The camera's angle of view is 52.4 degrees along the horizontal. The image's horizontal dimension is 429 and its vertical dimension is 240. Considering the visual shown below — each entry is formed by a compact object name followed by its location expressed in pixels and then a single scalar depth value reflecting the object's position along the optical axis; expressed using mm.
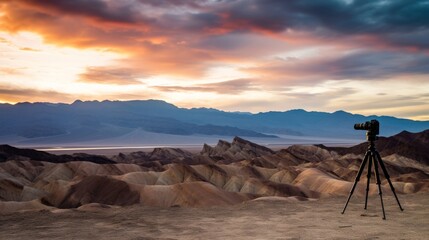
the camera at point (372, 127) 12492
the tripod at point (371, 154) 12359
